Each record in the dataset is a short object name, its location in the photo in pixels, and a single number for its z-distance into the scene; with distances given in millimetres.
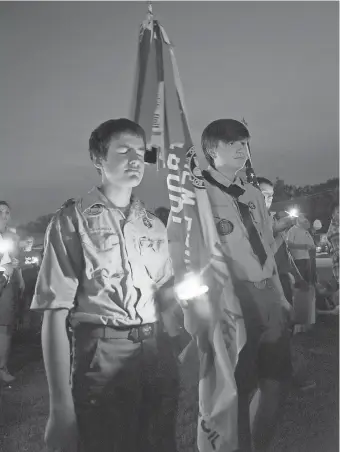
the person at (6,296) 1894
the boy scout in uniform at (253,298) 1966
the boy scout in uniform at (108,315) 1545
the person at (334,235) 2375
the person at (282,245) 2203
